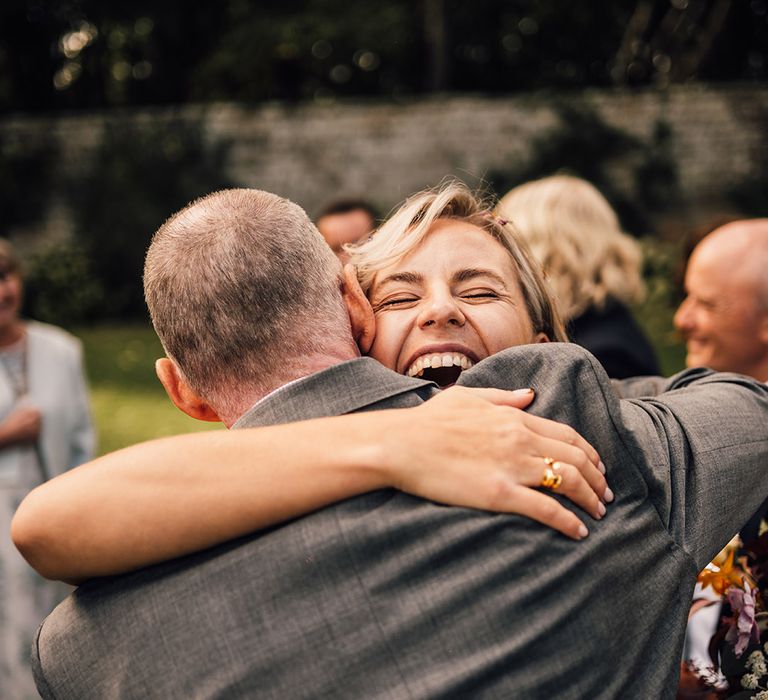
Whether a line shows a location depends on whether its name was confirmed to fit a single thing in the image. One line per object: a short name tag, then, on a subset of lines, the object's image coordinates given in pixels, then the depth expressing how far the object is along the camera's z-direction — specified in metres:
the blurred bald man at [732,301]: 3.04
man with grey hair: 1.40
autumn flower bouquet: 1.86
